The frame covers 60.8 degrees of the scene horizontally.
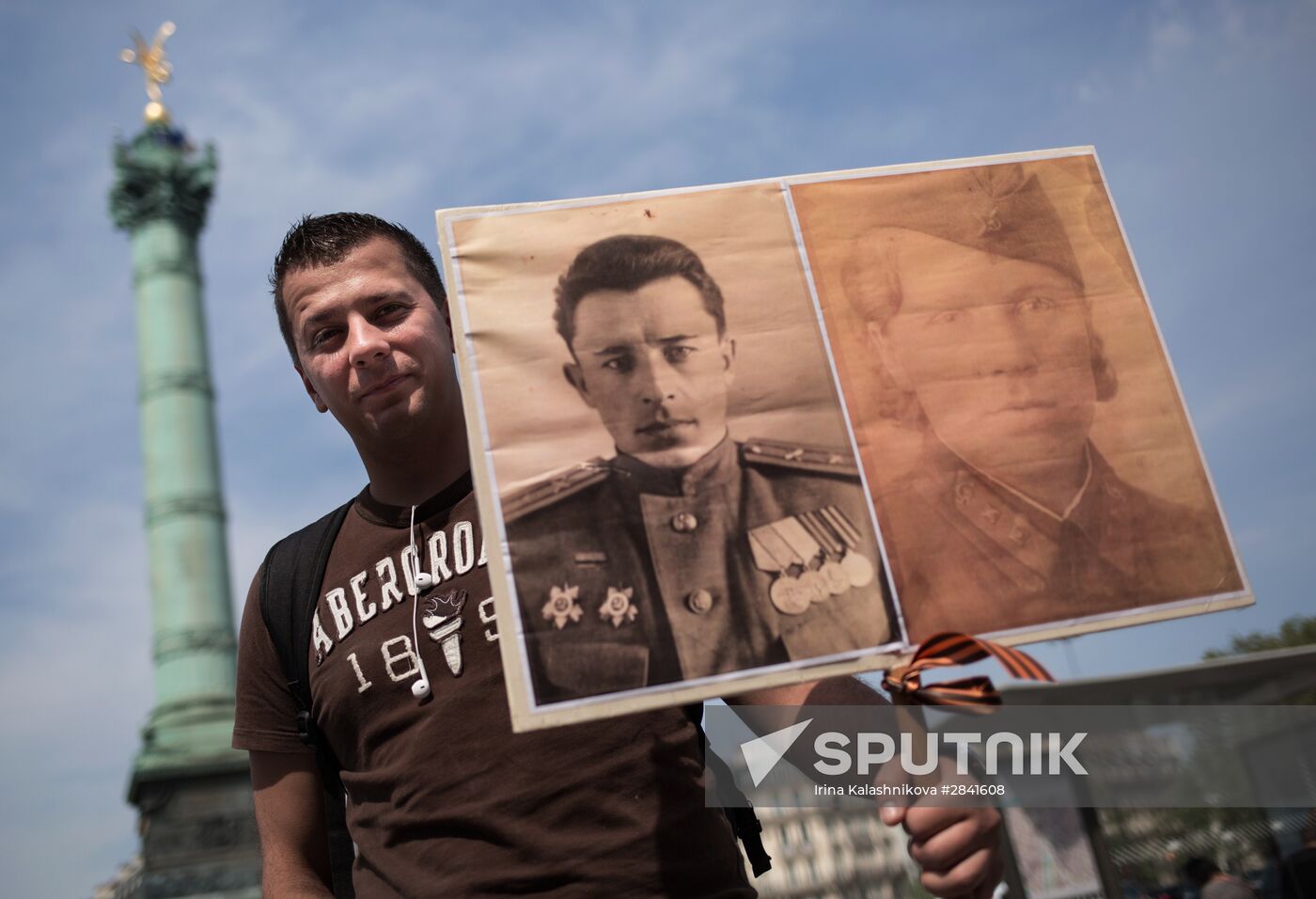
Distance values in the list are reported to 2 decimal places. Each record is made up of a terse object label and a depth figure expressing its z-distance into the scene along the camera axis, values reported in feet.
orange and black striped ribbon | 4.14
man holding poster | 4.58
